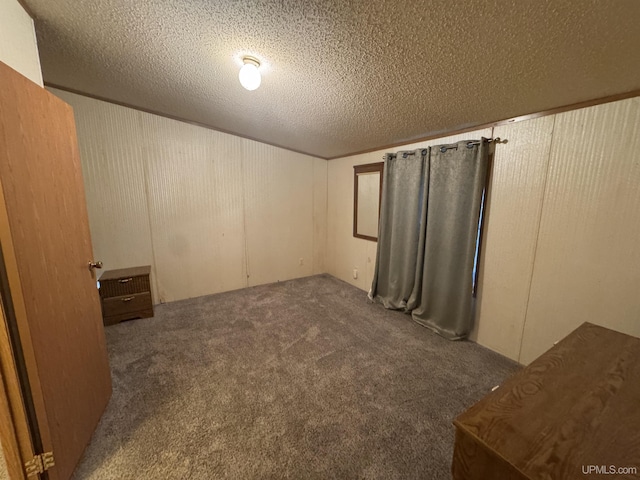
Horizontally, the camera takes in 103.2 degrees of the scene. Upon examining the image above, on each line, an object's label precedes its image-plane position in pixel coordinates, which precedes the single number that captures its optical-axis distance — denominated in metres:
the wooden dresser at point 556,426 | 0.63
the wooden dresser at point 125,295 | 2.70
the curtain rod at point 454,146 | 2.13
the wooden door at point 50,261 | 0.98
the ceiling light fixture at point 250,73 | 1.66
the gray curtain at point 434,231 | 2.30
